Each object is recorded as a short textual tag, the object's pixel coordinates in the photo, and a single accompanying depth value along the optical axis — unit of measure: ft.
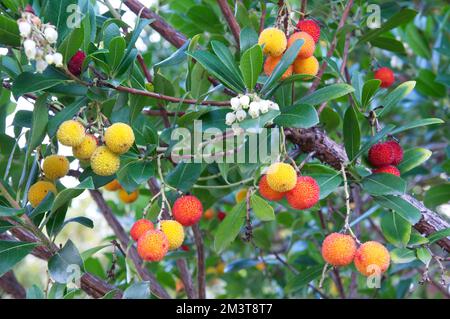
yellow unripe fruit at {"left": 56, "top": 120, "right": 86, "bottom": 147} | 1.86
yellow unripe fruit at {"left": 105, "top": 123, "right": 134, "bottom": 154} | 1.88
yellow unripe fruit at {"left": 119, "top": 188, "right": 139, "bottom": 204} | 2.70
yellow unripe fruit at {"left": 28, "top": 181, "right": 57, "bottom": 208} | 2.05
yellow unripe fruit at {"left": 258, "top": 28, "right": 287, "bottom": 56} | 1.90
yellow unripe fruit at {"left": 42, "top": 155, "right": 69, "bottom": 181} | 2.07
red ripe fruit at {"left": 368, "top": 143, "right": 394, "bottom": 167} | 2.04
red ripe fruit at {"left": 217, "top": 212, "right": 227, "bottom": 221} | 2.93
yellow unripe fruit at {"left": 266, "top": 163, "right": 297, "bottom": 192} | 1.86
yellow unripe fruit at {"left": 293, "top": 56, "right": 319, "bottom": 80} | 1.98
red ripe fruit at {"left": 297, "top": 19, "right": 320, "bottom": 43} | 2.02
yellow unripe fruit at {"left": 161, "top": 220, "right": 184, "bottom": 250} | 1.88
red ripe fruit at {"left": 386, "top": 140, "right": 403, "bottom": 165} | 2.06
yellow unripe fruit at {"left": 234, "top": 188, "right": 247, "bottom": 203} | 2.54
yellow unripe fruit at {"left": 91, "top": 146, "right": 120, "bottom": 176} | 1.90
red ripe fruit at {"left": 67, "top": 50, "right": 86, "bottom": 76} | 1.89
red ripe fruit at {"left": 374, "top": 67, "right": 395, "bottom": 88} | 2.58
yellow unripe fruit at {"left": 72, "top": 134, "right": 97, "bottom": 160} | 1.91
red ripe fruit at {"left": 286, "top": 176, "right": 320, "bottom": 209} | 1.88
